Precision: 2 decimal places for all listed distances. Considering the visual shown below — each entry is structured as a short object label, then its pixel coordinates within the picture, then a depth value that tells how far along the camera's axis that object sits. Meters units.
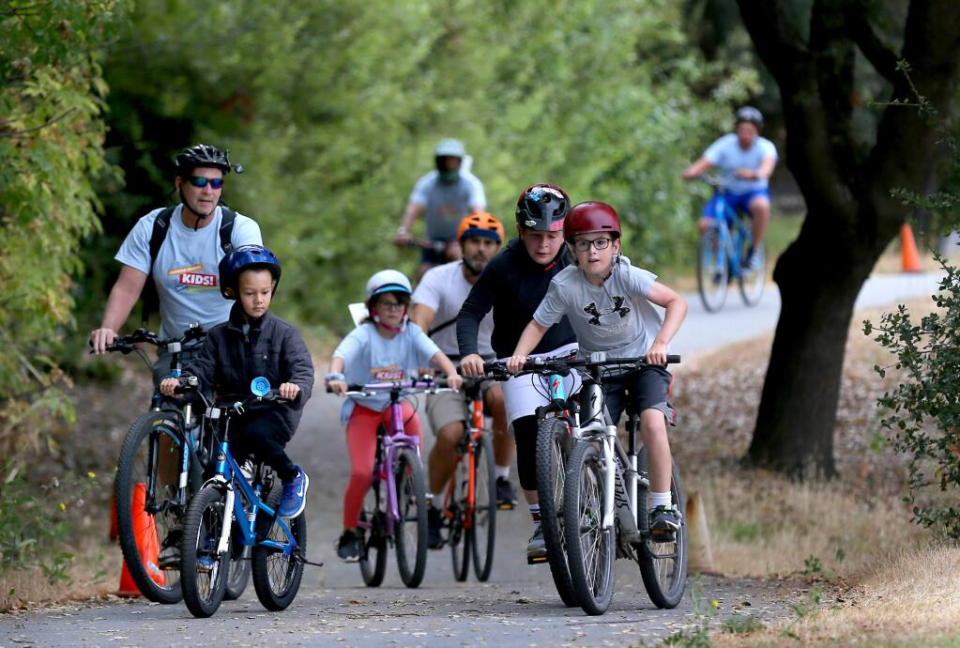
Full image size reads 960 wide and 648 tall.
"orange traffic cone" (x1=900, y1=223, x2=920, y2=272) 49.59
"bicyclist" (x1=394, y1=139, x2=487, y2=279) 28.53
